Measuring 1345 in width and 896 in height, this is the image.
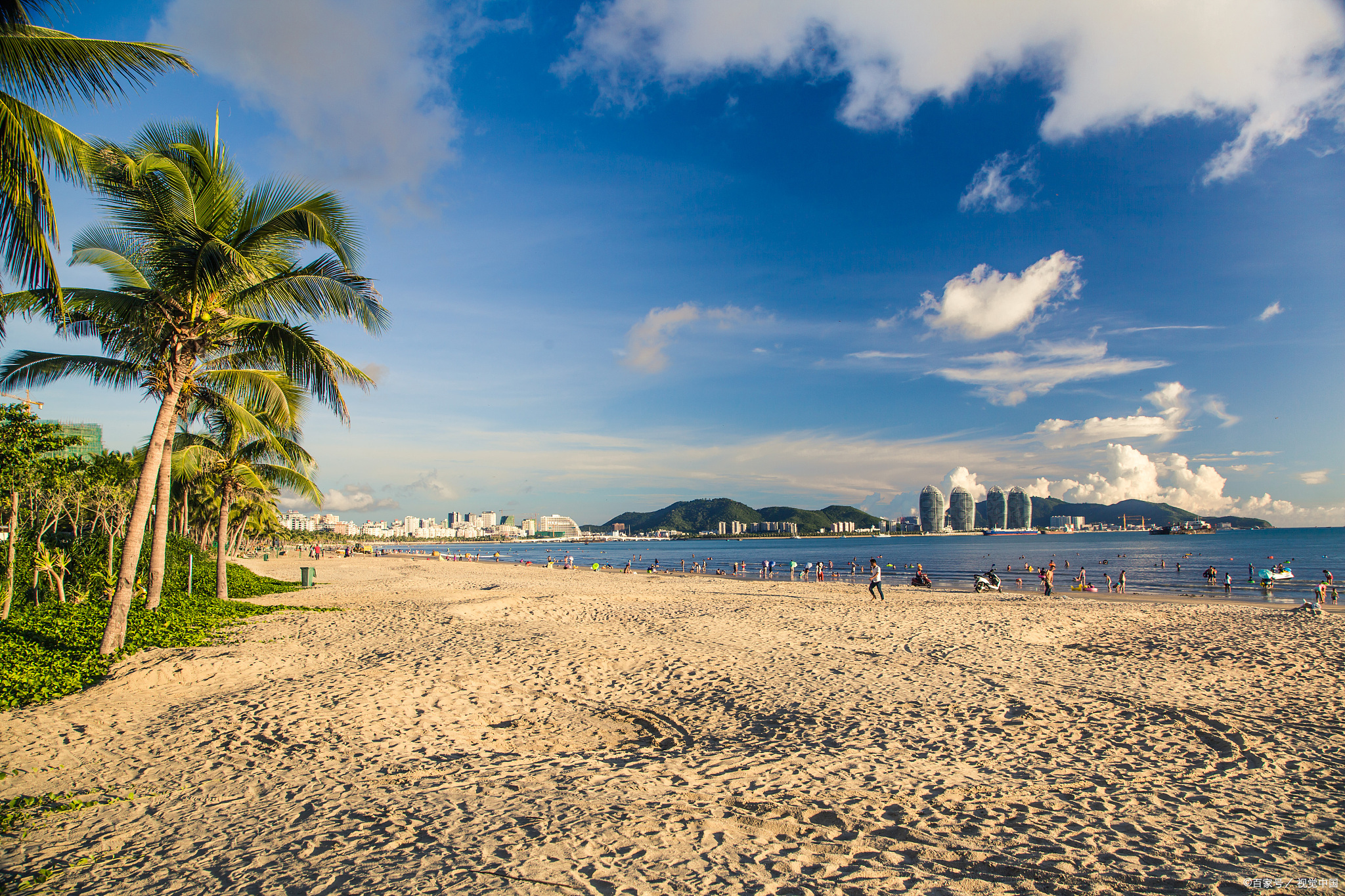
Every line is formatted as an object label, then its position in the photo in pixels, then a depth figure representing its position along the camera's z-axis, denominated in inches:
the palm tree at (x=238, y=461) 581.3
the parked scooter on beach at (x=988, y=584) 1012.4
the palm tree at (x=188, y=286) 321.7
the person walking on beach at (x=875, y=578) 842.2
